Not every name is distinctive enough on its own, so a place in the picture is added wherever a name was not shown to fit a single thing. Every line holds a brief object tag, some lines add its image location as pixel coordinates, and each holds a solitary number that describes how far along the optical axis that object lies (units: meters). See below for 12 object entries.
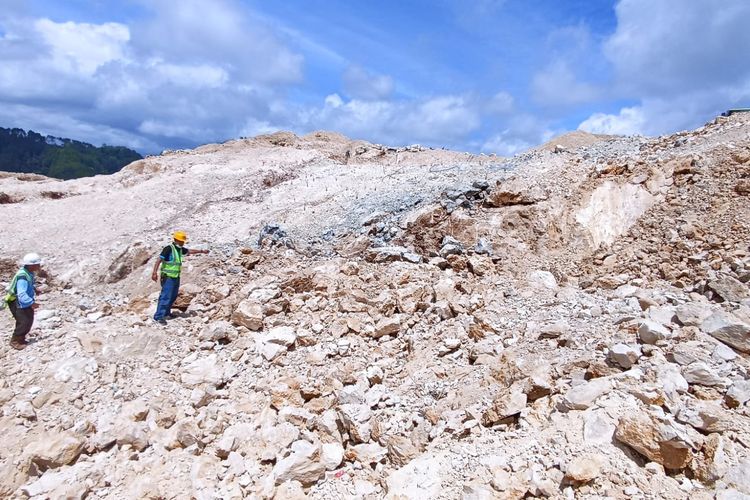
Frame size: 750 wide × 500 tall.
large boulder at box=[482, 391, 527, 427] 4.38
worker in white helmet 6.75
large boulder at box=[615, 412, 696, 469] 3.38
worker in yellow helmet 7.28
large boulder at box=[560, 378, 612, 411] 4.09
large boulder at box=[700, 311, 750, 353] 4.34
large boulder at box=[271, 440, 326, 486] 4.52
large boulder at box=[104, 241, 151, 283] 9.42
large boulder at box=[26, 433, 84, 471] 5.25
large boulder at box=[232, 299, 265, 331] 7.01
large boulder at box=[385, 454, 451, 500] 4.01
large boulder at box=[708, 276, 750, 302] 5.40
